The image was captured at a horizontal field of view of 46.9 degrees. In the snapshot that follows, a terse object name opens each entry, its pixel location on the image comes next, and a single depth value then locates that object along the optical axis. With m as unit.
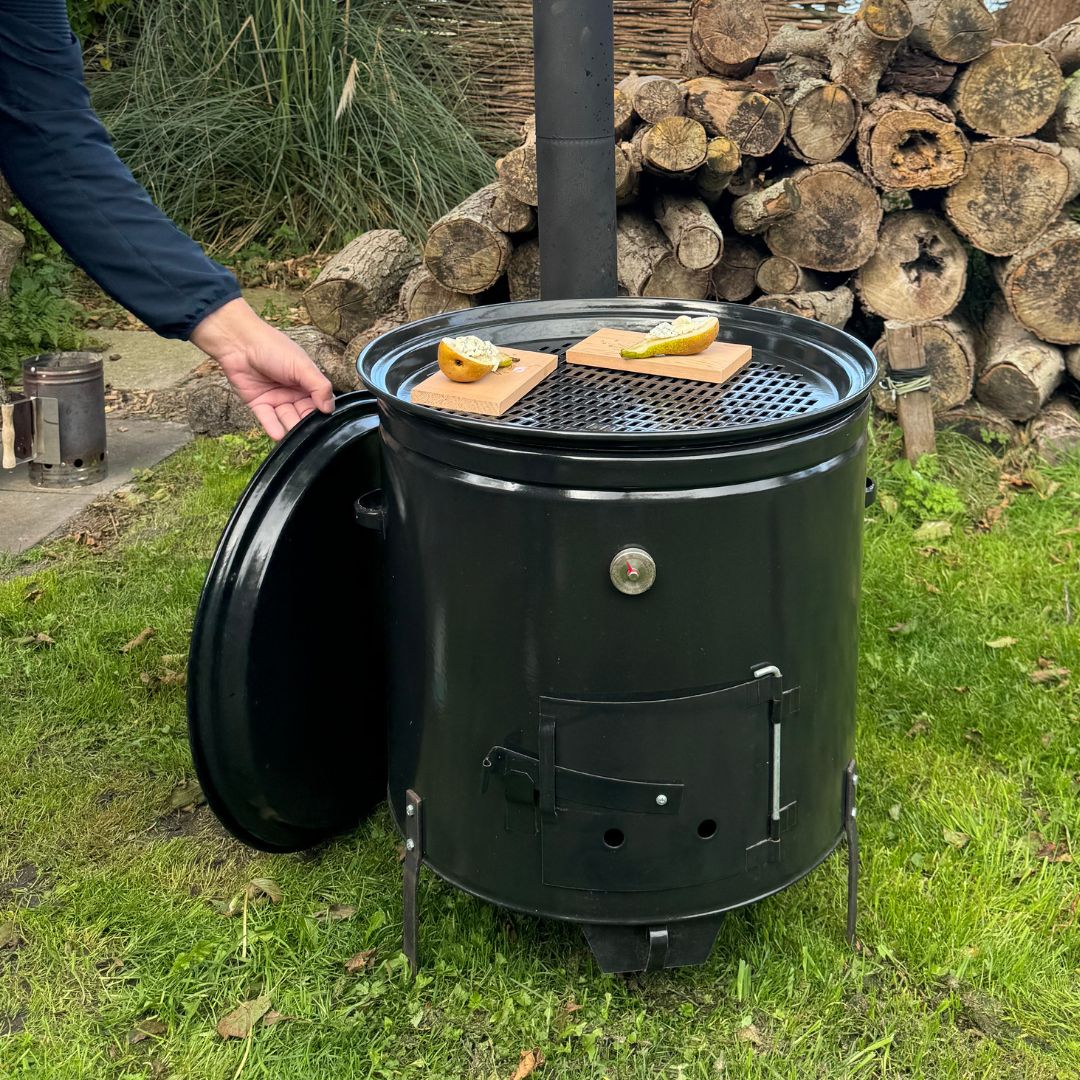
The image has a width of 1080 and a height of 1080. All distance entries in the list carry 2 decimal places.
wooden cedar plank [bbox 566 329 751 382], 2.41
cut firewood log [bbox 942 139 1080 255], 4.79
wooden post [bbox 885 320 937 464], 4.74
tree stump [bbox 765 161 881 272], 4.85
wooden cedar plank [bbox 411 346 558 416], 2.21
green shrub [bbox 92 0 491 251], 7.36
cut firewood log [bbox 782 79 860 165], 4.82
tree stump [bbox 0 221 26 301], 6.34
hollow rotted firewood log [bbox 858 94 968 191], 4.78
